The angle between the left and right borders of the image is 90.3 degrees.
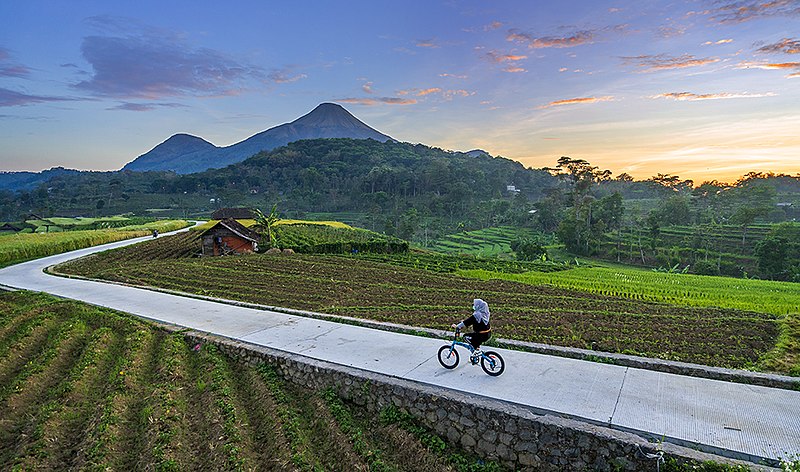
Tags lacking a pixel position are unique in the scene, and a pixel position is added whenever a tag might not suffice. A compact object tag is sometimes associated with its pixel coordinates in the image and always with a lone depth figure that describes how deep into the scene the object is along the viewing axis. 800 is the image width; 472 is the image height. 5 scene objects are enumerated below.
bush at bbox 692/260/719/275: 34.19
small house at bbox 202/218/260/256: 24.66
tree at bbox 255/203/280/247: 27.33
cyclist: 6.18
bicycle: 6.26
